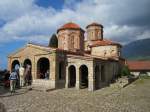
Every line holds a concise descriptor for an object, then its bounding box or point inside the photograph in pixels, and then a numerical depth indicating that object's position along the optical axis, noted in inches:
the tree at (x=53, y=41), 1032.8
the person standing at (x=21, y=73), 500.3
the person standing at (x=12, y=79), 417.8
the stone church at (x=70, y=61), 518.4
